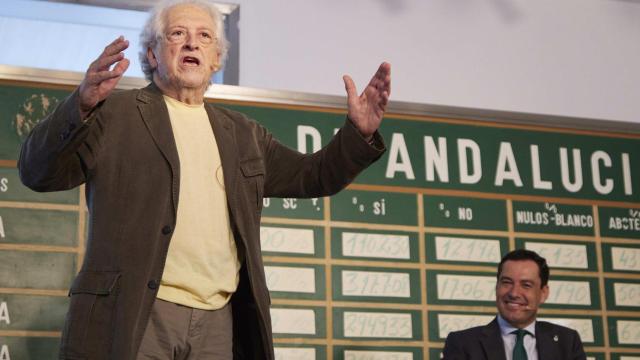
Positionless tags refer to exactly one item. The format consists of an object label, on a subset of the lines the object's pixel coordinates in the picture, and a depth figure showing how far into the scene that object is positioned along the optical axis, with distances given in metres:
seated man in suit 7.33
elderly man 3.86
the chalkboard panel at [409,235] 7.19
